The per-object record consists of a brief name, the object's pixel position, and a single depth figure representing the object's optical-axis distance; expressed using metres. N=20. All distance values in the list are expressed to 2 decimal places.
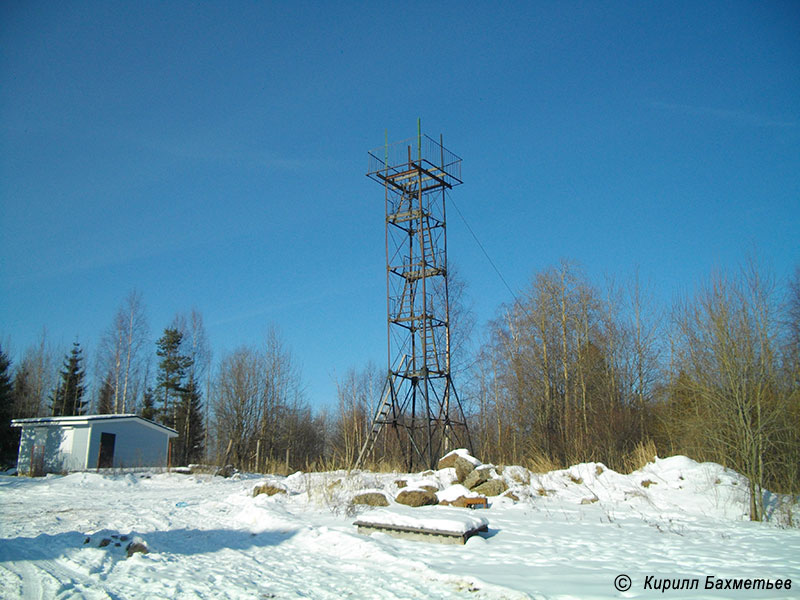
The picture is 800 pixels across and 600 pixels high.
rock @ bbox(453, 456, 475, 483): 18.00
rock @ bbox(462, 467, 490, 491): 16.77
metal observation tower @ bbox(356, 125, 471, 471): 24.05
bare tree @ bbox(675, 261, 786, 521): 13.10
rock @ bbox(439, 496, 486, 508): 14.40
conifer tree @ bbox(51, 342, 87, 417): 46.31
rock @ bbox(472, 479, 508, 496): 15.87
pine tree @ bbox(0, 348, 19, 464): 34.72
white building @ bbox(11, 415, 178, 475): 29.56
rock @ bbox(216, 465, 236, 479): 27.01
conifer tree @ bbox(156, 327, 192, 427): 45.38
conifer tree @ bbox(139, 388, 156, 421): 44.95
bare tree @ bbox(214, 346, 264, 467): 42.69
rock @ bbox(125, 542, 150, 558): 8.68
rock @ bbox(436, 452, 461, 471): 19.12
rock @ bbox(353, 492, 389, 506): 13.88
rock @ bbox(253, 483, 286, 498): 15.54
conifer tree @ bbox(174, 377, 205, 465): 44.91
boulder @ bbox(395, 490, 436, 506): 14.63
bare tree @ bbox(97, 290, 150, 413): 42.28
